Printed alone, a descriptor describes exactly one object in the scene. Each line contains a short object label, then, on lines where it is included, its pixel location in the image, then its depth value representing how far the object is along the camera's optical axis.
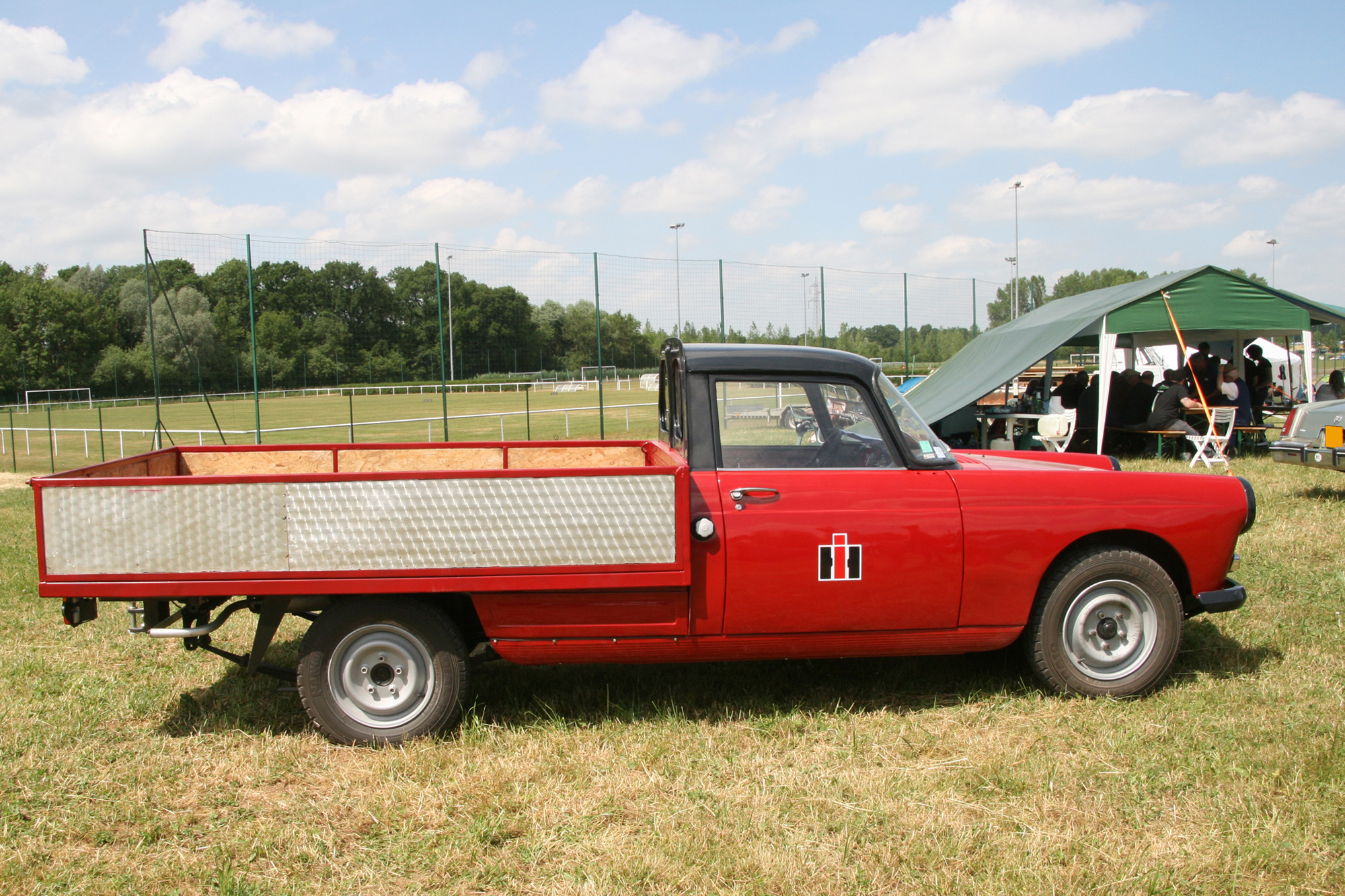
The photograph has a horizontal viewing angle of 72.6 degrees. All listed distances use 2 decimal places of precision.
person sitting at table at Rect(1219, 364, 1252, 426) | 13.40
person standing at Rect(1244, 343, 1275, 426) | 15.44
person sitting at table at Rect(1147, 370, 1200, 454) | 13.09
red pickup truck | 3.66
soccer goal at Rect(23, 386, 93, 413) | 43.91
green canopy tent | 12.83
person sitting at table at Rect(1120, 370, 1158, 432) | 13.80
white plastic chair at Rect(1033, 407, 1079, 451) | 12.69
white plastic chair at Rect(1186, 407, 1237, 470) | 11.98
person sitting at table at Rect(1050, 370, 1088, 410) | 15.66
